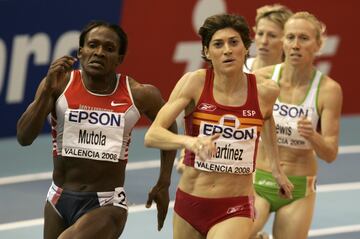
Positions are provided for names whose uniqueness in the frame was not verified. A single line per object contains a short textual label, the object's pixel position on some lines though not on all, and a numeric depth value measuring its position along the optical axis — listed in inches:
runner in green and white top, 817.5
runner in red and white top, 723.4
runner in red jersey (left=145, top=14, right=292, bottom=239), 709.9
